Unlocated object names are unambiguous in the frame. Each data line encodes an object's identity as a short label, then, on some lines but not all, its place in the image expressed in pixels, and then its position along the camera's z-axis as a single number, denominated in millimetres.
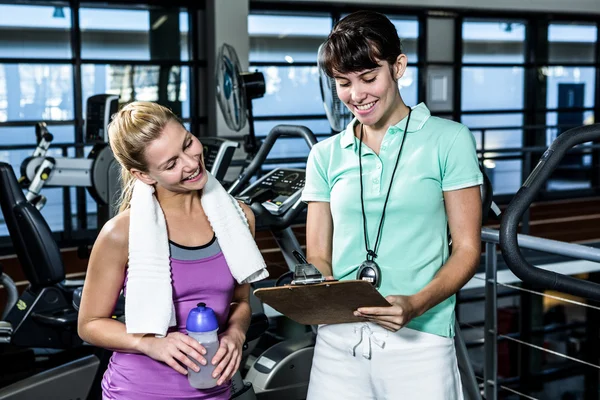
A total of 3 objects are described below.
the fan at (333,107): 2826
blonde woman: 1424
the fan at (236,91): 3908
